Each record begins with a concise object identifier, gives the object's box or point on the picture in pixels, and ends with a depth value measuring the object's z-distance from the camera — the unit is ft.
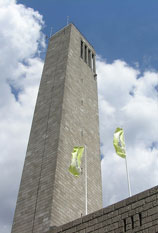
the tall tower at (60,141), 62.39
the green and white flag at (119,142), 57.31
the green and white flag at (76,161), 59.56
